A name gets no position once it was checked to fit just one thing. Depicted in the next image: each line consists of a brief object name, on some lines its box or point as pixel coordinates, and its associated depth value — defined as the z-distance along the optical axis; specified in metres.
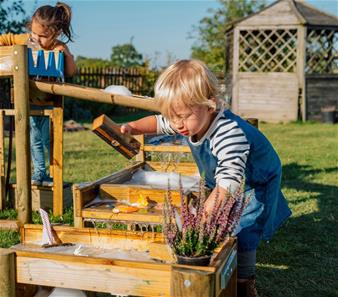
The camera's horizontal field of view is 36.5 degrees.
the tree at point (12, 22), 14.06
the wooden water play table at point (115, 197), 2.78
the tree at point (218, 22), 31.09
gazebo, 17.16
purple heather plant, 1.86
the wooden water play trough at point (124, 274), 1.60
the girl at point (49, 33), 4.00
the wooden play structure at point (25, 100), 3.49
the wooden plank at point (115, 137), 2.63
